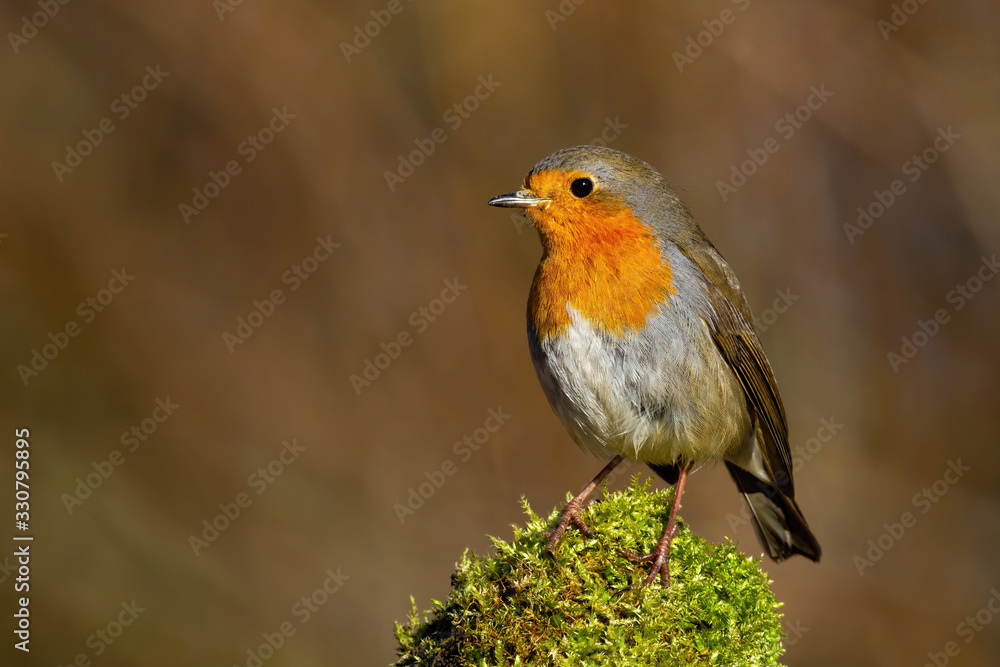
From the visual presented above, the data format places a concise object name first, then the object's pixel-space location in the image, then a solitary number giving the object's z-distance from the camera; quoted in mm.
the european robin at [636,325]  6164
